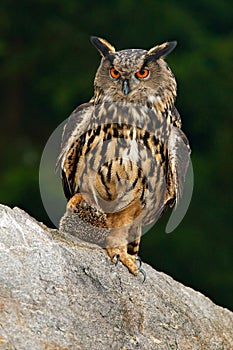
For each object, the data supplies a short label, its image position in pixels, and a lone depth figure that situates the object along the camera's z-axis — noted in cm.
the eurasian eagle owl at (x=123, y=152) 900
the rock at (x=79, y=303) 757
